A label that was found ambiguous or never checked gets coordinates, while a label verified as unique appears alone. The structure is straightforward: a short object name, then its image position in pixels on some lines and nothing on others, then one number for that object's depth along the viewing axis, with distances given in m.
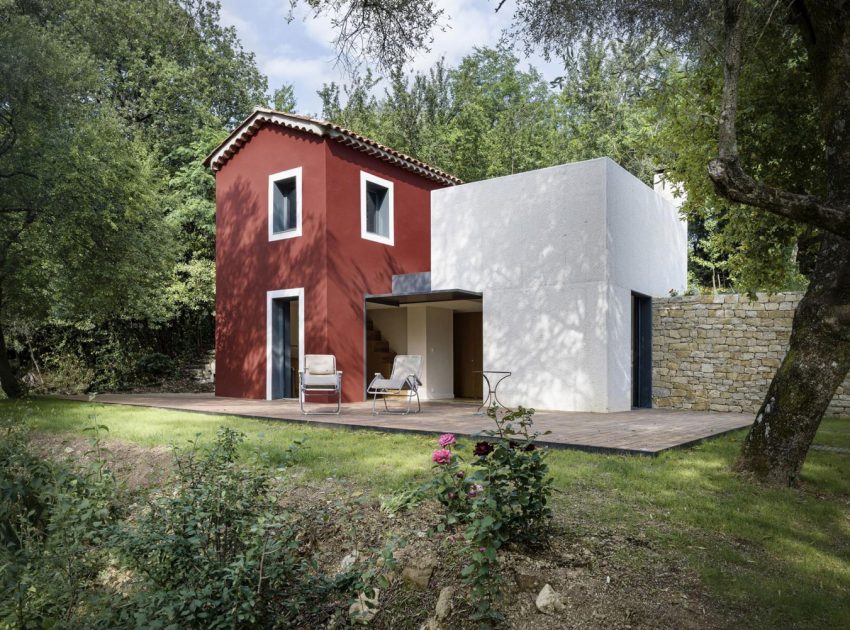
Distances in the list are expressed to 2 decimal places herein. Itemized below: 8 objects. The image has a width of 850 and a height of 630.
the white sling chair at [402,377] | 9.02
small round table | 10.18
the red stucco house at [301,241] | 11.56
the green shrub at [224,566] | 2.85
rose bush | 2.91
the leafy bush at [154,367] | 16.17
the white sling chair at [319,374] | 9.38
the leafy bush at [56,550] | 3.32
